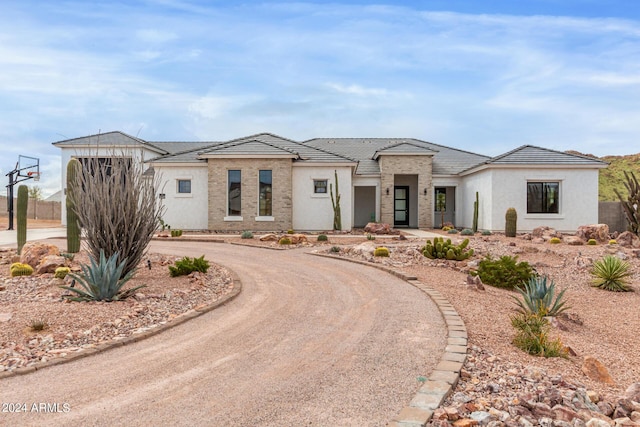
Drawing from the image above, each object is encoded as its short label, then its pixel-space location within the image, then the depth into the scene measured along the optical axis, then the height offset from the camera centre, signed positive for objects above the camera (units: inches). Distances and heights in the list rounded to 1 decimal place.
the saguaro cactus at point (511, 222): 791.1 -24.8
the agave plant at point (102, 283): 283.1 -50.9
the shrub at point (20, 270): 372.8 -55.7
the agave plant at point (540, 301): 298.0 -67.0
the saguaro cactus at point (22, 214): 497.4 -7.8
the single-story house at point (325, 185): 872.9 +50.7
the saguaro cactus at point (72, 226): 456.4 -20.9
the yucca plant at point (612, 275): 426.6 -68.3
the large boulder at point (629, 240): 657.0 -49.0
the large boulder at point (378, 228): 840.9 -40.6
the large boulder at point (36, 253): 407.8 -44.8
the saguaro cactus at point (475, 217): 917.8 -18.0
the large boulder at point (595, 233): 716.7 -40.9
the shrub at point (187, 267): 380.0 -53.8
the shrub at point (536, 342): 219.9 -71.5
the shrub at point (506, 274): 409.7 -64.1
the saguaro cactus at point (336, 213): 898.3 -11.0
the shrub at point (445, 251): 497.4 -50.7
